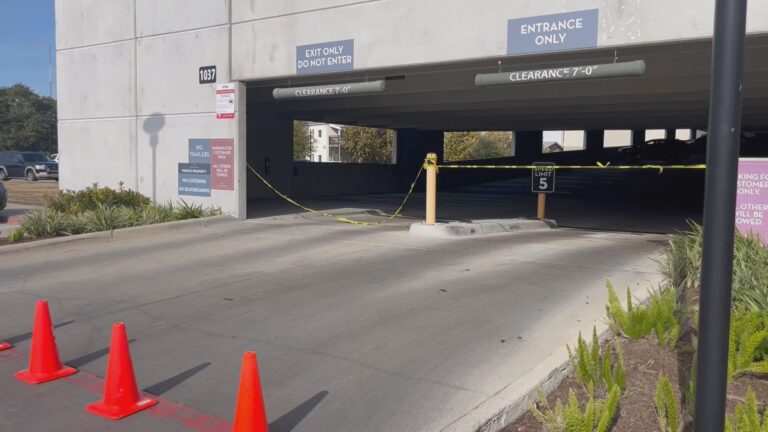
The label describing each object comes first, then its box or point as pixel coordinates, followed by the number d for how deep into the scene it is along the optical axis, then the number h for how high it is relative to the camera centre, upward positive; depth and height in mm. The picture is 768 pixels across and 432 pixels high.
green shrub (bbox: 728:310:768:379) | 4664 -1268
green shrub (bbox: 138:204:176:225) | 13266 -1090
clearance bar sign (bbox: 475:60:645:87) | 9547 +1458
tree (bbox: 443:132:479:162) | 51156 +1697
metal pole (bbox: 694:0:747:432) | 2846 -93
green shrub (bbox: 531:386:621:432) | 3812 -1470
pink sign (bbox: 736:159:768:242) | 7461 -281
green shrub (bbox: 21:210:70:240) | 11953 -1214
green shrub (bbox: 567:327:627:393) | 4469 -1400
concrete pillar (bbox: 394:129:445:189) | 30516 +794
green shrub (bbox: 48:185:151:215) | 13758 -859
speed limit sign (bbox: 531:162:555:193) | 13695 -187
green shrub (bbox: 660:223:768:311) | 5738 -979
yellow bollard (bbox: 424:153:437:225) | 11688 -324
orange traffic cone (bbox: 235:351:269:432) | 3834 -1383
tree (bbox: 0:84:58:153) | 83125 +5082
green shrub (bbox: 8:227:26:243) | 11594 -1359
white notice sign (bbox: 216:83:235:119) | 13727 +1298
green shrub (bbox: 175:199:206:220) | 13836 -1054
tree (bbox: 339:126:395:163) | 49625 +1638
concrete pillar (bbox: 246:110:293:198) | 21516 +435
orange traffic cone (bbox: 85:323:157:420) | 4512 -1551
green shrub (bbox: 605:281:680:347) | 5344 -1243
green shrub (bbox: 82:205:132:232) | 12422 -1118
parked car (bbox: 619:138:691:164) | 34125 +1012
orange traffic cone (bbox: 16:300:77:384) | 5141 -1555
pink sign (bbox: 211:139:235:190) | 13867 -26
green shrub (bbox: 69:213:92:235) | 12258 -1220
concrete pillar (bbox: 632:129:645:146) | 48162 +2517
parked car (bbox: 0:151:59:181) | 34562 -368
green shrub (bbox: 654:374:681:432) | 3881 -1438
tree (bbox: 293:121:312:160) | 56688 +1930
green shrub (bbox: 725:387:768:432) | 3500 -1333
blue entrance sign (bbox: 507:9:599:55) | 9586 +2054
